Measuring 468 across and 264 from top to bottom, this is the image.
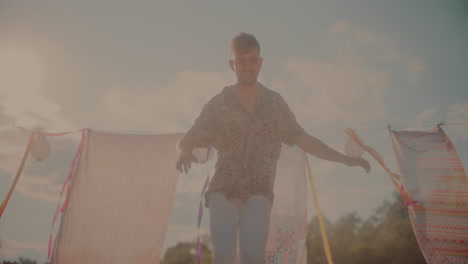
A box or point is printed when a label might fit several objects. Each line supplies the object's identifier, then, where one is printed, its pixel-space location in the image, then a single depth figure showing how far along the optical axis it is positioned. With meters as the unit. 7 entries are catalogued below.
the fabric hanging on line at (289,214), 4.51
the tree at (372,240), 20.59
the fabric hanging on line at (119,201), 4.86
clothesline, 5.36
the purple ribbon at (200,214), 4.29
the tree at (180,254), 36.09
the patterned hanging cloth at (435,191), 4.64
